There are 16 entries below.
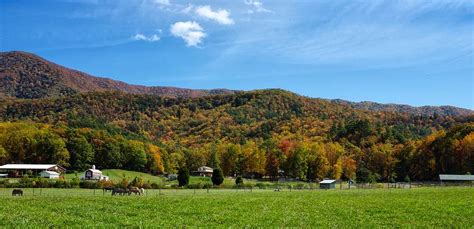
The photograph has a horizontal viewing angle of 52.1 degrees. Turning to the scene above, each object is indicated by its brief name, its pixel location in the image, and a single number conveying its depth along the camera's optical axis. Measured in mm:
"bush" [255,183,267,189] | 82425
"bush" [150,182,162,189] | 76412
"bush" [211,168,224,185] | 87806
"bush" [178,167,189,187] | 83125
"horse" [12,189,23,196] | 49831
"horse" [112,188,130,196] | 54656
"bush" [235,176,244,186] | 89638
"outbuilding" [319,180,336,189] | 88912
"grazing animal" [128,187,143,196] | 54372
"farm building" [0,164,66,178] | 109400
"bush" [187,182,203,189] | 76938
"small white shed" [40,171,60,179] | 105094
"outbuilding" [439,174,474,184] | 100000
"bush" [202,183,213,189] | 77188
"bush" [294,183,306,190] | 82875
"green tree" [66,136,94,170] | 127156
